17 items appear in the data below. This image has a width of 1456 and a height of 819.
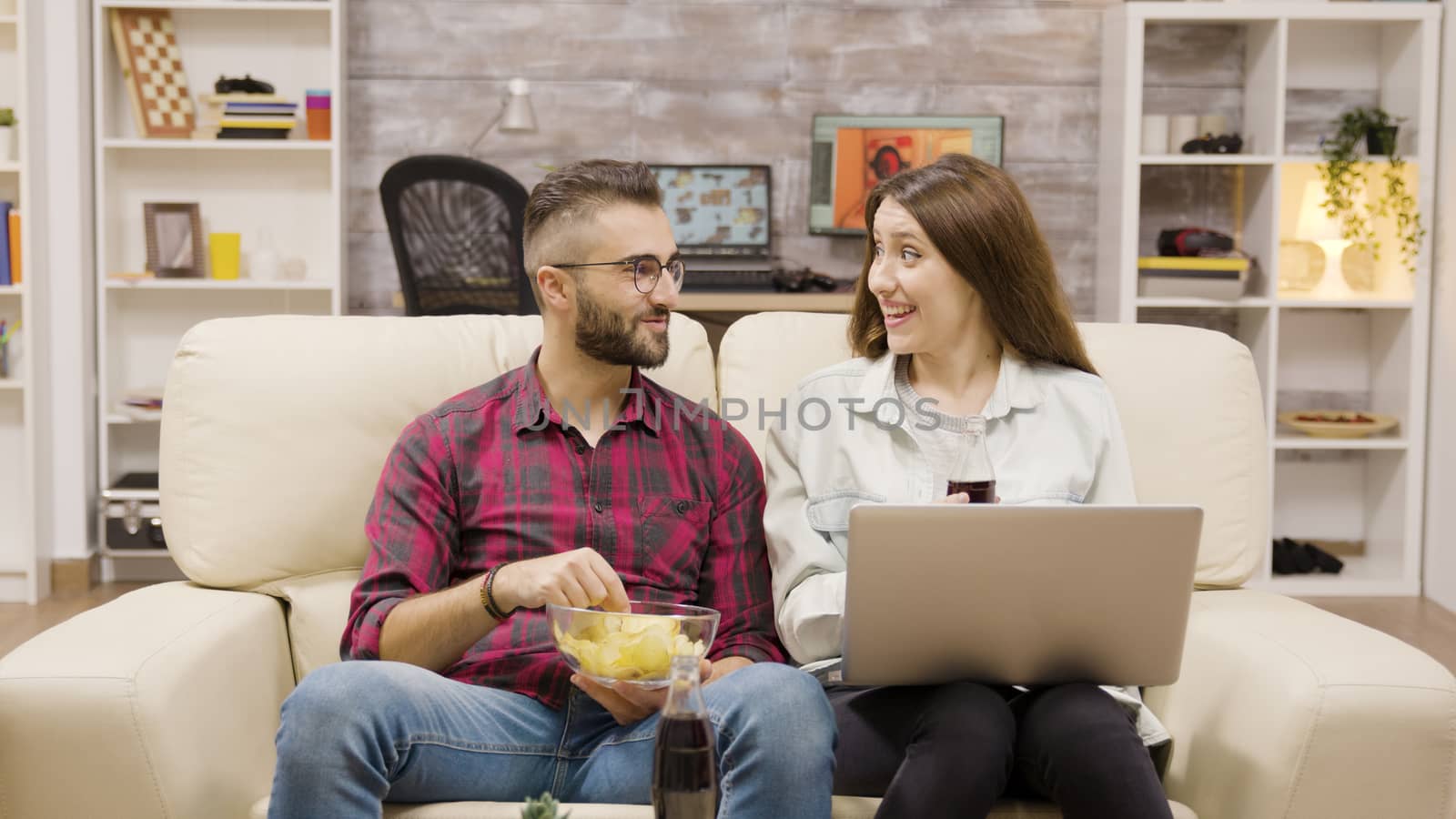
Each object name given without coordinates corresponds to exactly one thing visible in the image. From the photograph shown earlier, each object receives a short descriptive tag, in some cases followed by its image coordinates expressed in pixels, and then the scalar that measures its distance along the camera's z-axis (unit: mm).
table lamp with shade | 4281
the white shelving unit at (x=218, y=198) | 4148
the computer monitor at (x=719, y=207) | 4398
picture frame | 4102
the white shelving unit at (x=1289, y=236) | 4059
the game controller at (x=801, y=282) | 4105
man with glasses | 1383
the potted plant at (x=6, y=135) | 3848
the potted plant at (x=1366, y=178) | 3980
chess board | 4055
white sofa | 1420
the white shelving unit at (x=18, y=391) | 3793
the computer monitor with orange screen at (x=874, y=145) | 4418
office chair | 3635
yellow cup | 4129
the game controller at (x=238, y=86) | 4055
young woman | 1569
